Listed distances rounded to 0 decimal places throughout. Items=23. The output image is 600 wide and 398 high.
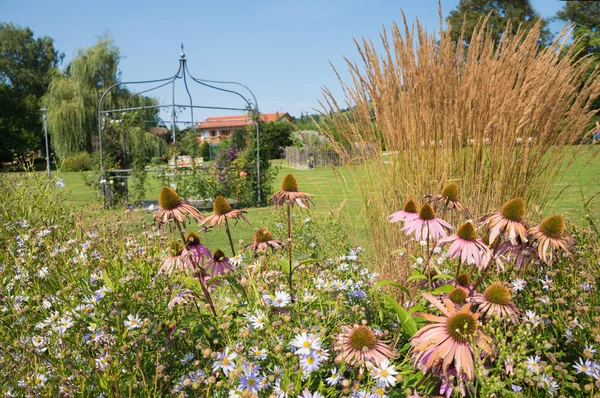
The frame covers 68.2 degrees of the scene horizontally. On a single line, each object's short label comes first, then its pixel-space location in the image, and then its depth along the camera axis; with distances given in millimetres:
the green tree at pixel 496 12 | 24594
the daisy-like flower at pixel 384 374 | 1087
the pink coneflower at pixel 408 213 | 1745
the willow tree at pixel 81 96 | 19094
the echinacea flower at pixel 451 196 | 1761
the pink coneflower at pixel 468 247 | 1495
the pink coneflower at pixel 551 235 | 1501
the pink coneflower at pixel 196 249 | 1670
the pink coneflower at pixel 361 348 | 1186
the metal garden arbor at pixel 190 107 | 7677
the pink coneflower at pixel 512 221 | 1571
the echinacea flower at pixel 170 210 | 1656
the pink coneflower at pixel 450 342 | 1148
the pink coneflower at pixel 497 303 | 1338
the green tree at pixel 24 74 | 29516
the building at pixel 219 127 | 44150
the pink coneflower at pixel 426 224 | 1634
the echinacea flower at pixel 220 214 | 1755
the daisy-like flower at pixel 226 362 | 1116
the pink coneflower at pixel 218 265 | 1799
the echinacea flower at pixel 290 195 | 1874
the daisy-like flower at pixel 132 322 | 1318
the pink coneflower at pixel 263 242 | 1765
